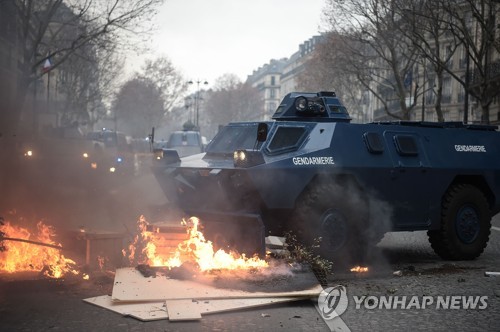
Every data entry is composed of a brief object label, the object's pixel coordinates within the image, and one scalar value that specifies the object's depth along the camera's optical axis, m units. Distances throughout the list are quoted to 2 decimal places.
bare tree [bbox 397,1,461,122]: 28.66
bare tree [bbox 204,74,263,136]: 132.50
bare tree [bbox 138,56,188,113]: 90.88
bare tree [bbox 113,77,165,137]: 92.44
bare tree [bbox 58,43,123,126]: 61.85
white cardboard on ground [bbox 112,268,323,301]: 7.67
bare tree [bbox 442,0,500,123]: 25.17
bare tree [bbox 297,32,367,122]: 46.24
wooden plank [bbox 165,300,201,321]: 6.95
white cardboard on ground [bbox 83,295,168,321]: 6.99
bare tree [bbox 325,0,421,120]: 33.75
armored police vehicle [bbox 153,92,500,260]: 9.53
